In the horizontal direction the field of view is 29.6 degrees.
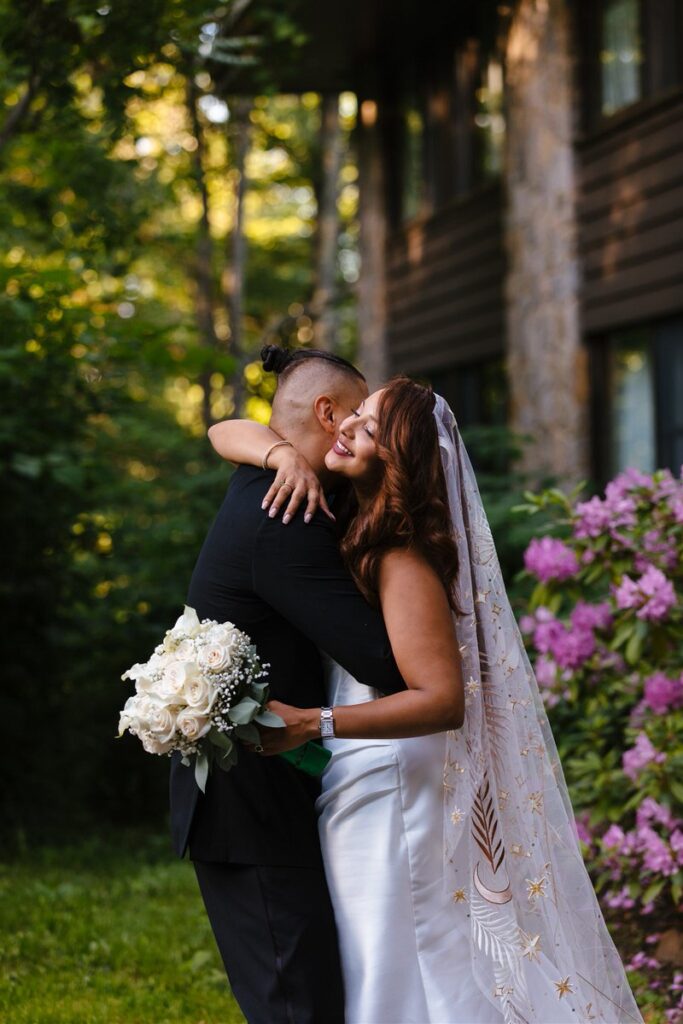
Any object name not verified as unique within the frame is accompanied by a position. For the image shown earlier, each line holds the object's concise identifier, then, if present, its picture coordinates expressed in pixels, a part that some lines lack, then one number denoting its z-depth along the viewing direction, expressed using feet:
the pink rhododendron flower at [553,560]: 17.46
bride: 8.84
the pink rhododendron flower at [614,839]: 16.37
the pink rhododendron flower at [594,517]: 16.78
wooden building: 31.53
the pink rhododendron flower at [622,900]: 16.37
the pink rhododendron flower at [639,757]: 15.99
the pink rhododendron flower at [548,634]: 18.02
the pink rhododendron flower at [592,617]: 17.63
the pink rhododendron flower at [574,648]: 17.60
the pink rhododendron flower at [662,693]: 16.44
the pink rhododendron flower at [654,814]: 15.78
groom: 8.85
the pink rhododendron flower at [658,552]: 16.66
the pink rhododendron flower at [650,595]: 15.96
